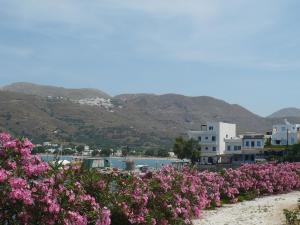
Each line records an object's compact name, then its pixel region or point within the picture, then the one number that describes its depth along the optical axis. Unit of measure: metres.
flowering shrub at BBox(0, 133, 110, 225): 9.83
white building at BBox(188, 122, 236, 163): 103.19
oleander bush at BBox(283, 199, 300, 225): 17.67
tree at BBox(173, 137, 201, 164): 97.81
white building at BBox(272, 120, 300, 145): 100.57
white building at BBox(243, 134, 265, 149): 101.25
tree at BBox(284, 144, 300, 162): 79.06
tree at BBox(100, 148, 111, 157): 189.68
